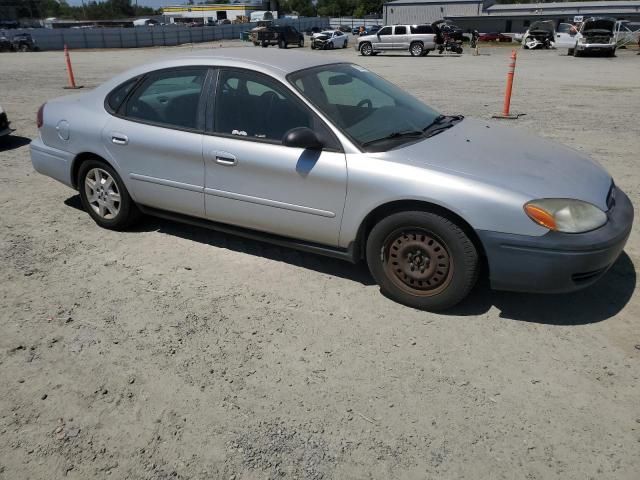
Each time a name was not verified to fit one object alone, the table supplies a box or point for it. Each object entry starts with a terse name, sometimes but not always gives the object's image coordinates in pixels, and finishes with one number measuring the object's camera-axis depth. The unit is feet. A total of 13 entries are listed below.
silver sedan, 10.52
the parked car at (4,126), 26.82
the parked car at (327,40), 125.90
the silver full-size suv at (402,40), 99.71
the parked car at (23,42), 121.39
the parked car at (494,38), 153.38
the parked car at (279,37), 129.18
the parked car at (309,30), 207.64
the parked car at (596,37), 89.97
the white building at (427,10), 217.15
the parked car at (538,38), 120.67
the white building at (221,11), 300.40
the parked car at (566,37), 99.60
